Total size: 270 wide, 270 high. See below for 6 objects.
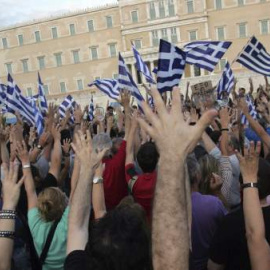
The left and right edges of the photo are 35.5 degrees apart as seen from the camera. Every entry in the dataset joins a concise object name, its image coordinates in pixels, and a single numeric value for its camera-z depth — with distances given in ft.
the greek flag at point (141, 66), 28.99
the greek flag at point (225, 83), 35.58
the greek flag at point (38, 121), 24.38
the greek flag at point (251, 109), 27.57
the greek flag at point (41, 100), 34.14
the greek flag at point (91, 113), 41.23
